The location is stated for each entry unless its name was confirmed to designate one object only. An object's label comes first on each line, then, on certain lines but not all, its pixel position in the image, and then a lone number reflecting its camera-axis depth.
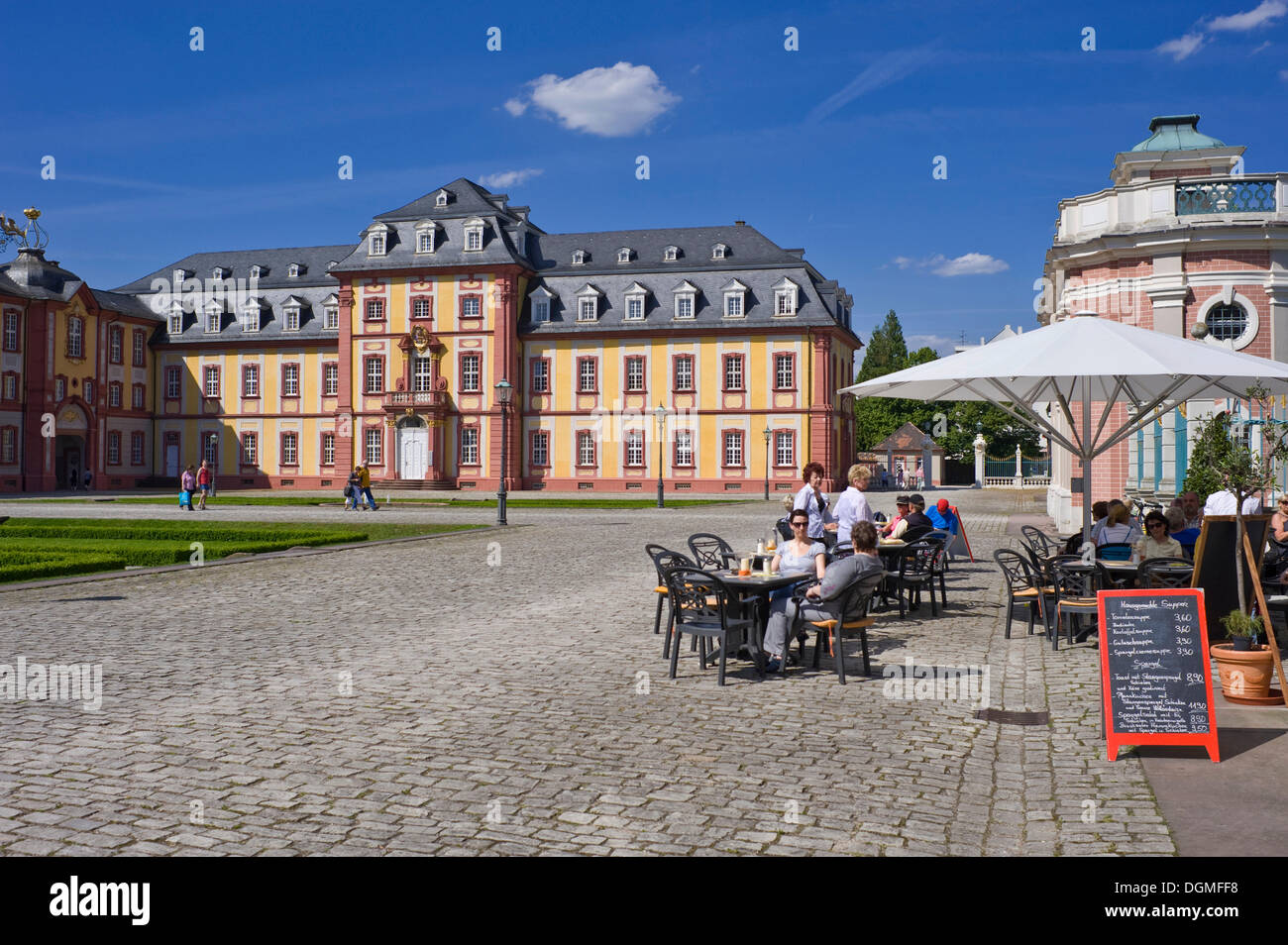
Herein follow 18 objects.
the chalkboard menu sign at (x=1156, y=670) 6.26
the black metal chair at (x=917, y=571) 11.98
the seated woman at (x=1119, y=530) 11.45
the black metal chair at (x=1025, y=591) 10.55
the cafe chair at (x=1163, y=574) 9.42
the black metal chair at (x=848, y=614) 8.47
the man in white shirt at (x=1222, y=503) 12.55
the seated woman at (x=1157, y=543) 10.17
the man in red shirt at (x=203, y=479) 37.16
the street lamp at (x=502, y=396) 27.12
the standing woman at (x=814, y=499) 12.08
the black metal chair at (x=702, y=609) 8.42
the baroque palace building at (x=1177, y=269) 19.45
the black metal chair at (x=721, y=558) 11.22
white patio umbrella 9.34
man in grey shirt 8.66
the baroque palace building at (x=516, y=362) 53.78
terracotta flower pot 7.39
